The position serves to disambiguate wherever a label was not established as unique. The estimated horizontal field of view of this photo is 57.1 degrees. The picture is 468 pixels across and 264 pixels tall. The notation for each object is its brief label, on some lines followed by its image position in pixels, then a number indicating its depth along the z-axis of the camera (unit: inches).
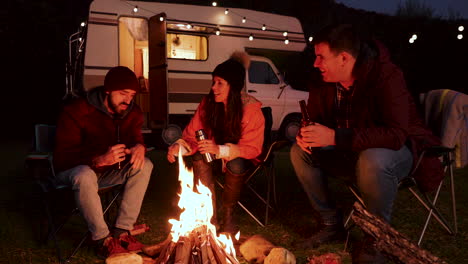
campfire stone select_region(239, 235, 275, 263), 105.3
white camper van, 299.9
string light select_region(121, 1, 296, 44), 308.6
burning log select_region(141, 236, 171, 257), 107.1
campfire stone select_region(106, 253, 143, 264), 98.7
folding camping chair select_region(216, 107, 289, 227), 124.3
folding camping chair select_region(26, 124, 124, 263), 106.6
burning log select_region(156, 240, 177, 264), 94.0
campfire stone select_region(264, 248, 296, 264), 97.5
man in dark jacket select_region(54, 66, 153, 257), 104.6
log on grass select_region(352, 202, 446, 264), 80.6
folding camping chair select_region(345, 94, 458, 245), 101.1
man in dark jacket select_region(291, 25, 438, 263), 96.5
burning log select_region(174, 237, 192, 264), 91.7
